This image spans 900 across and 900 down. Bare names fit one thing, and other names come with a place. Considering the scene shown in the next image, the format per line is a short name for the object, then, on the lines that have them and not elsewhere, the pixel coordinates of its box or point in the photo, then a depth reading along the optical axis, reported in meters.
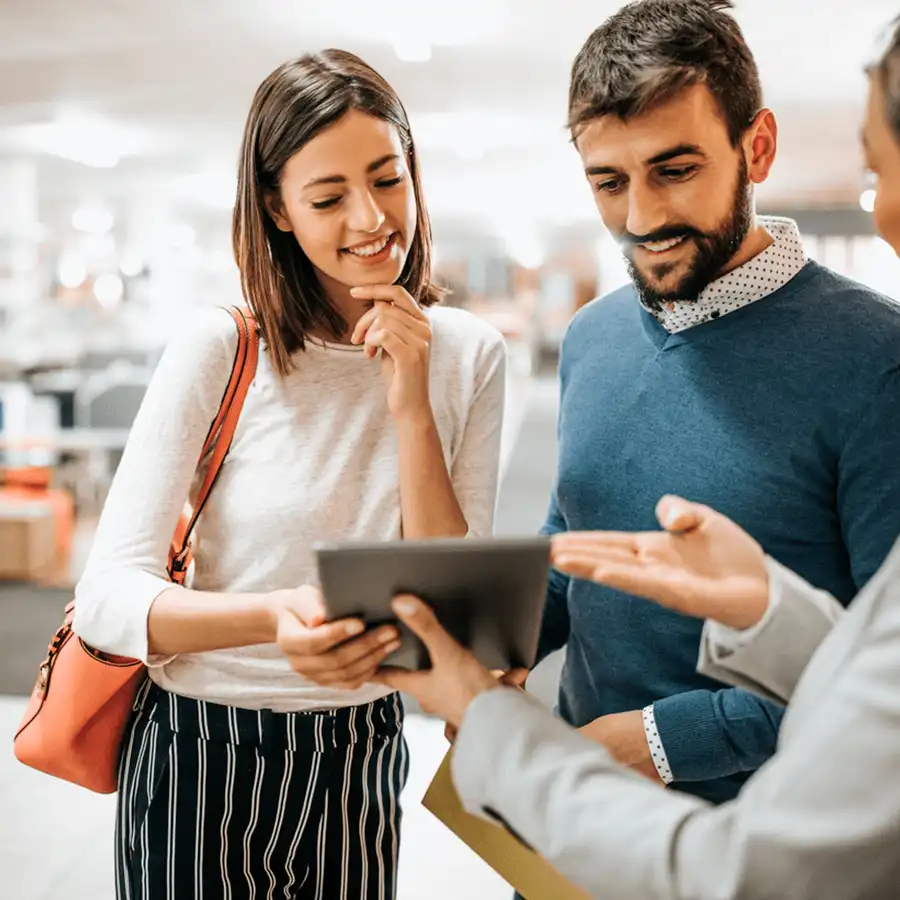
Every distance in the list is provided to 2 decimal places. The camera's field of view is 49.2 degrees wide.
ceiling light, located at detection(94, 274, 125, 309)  16.78
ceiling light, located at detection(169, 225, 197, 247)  17.84
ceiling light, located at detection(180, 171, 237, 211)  11.95
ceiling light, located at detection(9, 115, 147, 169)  8.42
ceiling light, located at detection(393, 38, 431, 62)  5.61
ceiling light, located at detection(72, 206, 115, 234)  14.57
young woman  1.27
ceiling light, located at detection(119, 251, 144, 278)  13.76
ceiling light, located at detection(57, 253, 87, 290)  15.71
